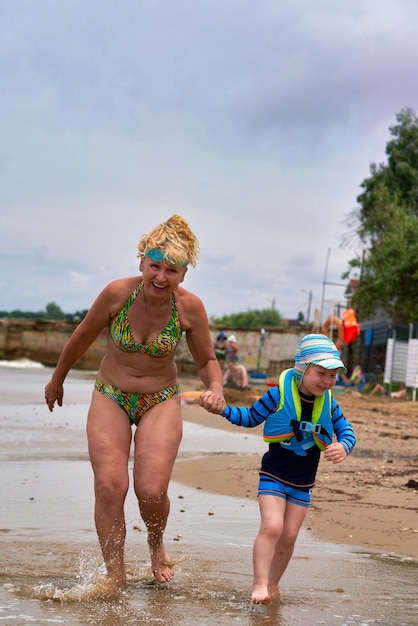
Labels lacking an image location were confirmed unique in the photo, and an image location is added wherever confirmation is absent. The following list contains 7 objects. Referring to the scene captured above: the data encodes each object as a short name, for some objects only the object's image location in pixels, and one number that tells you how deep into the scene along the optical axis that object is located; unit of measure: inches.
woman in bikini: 191.9
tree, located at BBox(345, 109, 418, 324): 1391.5
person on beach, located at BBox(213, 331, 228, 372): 1015.8
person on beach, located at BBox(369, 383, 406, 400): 1013.2
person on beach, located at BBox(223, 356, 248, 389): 975.6
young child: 189.2
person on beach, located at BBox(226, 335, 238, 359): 975.9
